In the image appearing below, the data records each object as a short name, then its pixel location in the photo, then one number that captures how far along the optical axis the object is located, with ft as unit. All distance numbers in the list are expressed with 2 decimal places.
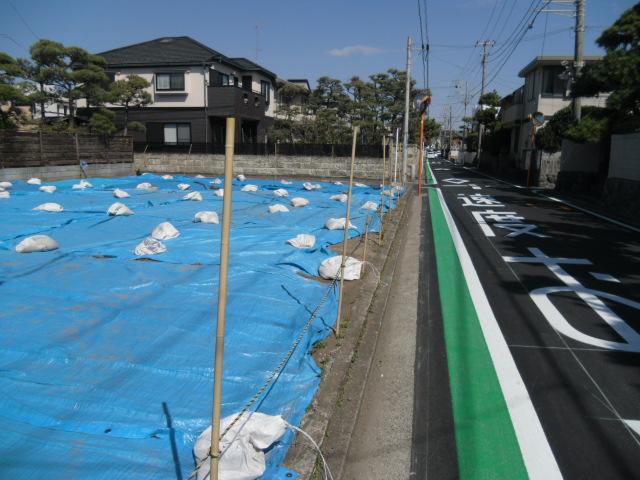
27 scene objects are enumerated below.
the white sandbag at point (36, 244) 21.61
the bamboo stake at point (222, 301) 5.82
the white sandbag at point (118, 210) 32.04
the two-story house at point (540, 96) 83.87
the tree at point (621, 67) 42.04
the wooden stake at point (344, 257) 14.50
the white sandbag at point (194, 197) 41.16
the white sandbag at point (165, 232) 25.14
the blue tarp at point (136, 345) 8.58
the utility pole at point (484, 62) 122.62
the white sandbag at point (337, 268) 20.20
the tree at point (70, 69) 63.67
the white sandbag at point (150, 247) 21.95
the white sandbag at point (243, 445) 7.78
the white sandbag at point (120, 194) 41.77
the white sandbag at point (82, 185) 47.55
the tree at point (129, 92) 71.56
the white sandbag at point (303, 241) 24.20
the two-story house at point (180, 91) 86.84
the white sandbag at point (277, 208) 35.79
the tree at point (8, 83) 57.62
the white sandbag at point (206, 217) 30.07
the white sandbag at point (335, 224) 29.27
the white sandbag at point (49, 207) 33.27
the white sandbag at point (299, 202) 39.65
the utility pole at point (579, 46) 60.08
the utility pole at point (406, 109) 71.20
